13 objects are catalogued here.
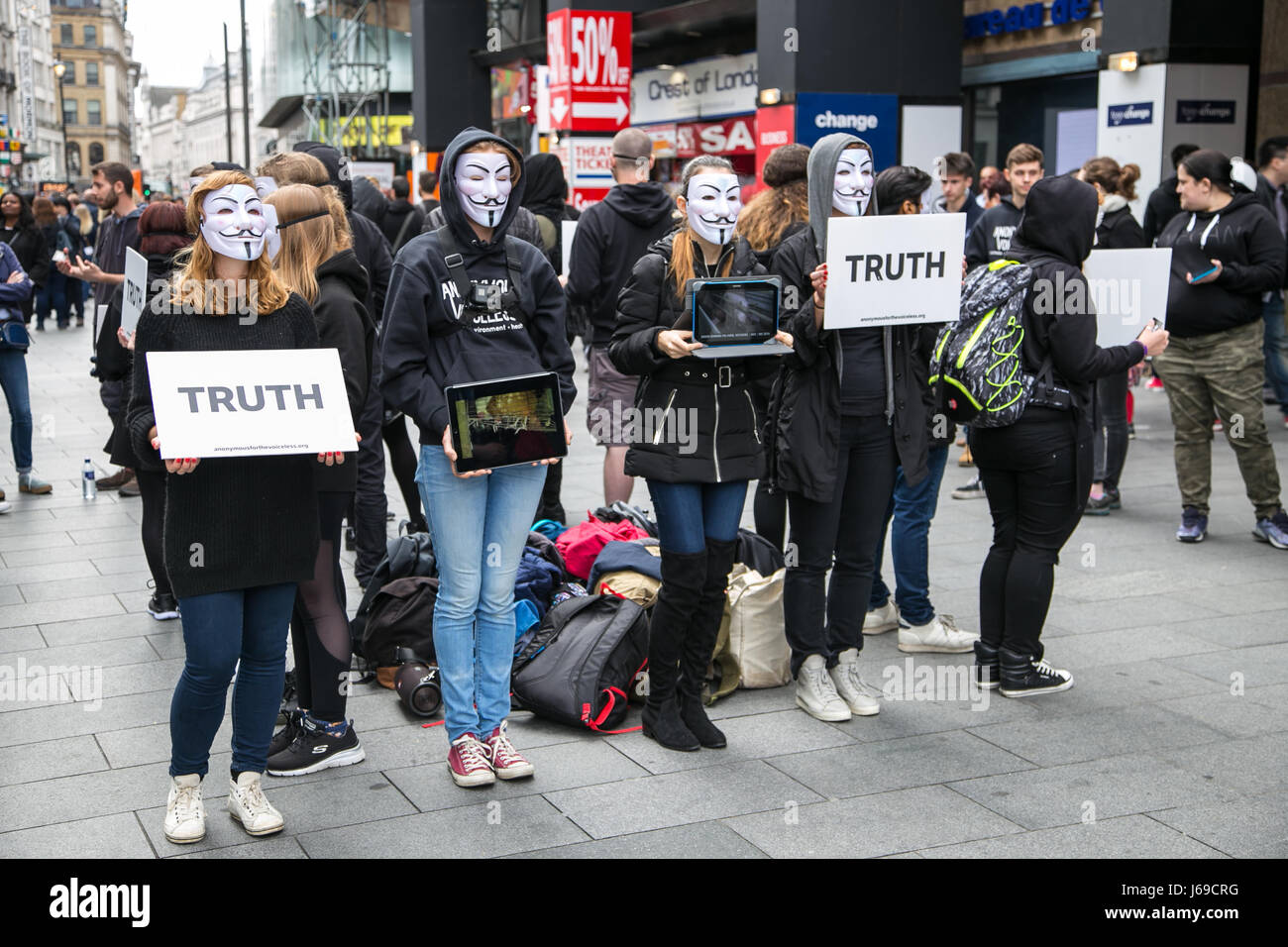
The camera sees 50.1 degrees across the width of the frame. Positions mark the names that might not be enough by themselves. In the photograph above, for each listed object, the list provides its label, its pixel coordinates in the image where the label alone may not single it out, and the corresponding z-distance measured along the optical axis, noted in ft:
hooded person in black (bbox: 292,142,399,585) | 21.79
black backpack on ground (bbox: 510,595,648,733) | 16.29
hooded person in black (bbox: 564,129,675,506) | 23.84
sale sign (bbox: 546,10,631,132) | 57.57
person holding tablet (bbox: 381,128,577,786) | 14.26
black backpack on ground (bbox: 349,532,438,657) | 19.30
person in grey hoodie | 16.05
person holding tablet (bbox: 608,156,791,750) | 15.05
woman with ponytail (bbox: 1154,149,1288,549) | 24.58
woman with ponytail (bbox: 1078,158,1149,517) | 28.09
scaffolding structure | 122.83
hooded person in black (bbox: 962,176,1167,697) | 16.72
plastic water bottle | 30.63
